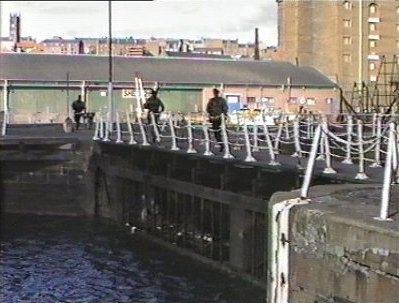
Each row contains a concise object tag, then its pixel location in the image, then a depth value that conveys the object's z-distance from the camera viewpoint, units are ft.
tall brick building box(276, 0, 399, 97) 268.41
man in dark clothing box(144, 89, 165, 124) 91.09
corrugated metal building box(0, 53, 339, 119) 191.93
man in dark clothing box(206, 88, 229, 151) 72.90
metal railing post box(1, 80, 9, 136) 165.99
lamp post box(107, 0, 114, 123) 102.32
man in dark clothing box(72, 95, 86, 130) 122.11
